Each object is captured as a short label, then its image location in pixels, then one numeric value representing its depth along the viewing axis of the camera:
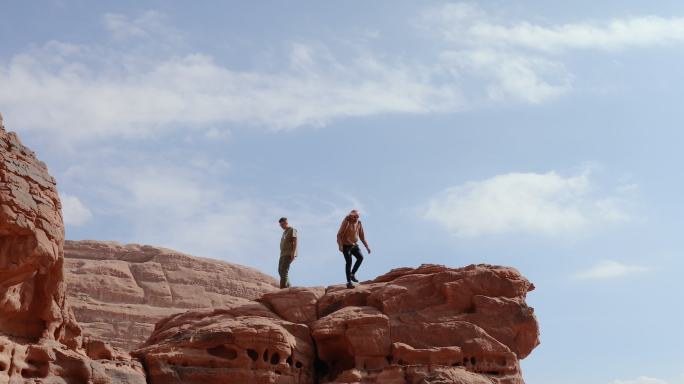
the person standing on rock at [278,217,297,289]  30.16
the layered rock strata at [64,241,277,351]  43.94
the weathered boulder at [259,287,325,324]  27.77
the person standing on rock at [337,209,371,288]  29.08
